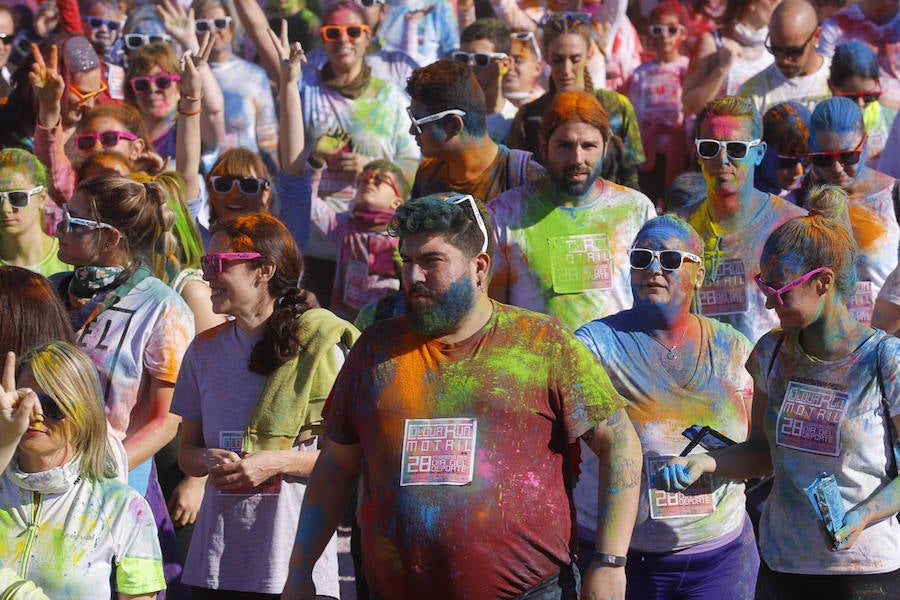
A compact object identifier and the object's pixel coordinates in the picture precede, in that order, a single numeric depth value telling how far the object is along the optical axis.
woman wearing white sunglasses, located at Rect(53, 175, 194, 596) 9.95
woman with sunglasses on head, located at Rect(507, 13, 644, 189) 15.17
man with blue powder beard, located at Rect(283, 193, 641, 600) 7.57
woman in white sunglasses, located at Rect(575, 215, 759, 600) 9.46
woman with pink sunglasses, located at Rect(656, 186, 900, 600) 8.48
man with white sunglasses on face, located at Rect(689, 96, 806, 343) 12.07
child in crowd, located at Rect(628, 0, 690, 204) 17.77
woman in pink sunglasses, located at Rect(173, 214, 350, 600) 9.28
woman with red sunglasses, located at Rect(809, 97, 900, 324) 13.14
